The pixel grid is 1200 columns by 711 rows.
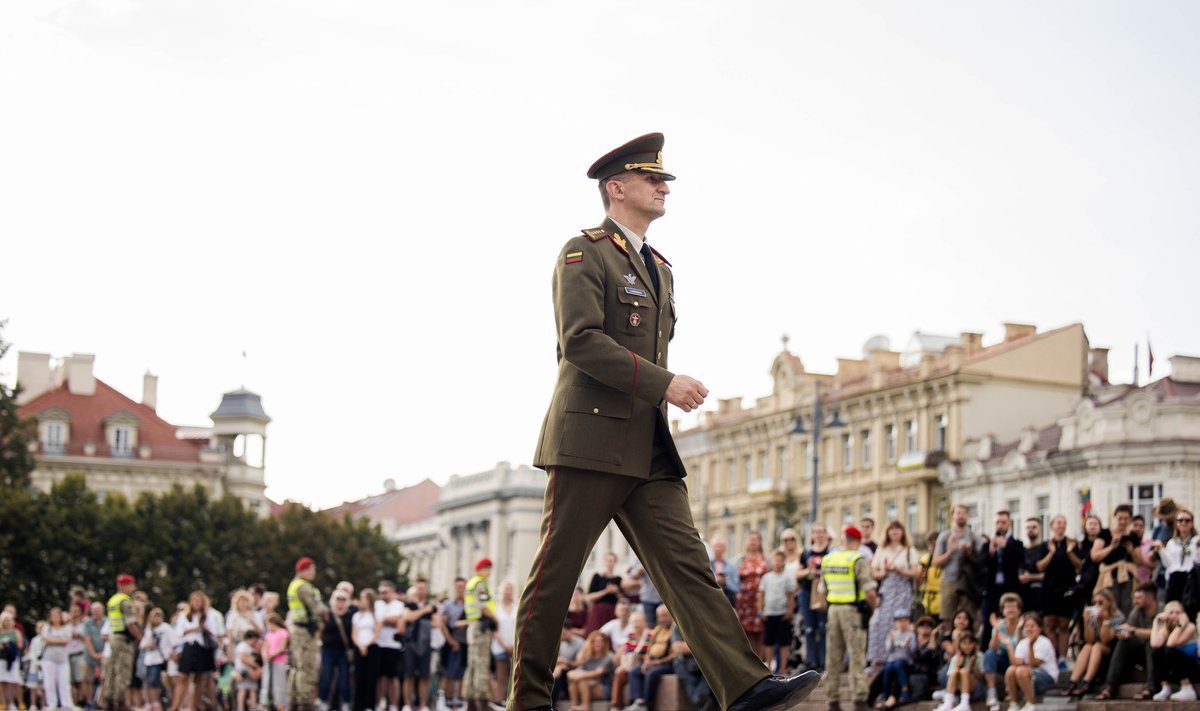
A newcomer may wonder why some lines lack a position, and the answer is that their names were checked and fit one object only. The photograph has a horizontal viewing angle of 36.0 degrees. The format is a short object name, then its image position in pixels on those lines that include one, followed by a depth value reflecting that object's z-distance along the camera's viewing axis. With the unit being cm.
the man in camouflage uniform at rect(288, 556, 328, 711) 2233
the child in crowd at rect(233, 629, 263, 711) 2452
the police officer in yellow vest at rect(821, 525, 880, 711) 1825
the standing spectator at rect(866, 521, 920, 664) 1867
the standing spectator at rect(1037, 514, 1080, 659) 1823
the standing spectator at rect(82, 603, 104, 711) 2712
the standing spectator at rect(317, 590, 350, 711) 2266
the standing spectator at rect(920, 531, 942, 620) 1914
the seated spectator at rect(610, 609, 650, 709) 1986
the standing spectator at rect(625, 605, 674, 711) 1947
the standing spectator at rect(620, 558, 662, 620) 2089
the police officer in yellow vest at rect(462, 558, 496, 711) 2242
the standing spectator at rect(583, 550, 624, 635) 2219
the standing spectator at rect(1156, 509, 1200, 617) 1644
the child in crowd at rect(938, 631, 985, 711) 1703
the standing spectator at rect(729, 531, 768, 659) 2053
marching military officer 754
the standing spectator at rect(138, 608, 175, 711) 2500
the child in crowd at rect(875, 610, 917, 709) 1794
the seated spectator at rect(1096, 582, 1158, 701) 1612
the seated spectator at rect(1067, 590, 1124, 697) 1639
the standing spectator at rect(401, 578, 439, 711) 2322
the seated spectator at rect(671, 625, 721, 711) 1869
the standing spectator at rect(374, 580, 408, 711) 2273
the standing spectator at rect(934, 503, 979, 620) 1883
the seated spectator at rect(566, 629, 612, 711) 2072
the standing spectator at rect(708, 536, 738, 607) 2005
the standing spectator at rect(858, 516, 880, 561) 1975
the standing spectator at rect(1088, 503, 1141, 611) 1753
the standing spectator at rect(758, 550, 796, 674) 2011
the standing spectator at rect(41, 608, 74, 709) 2648
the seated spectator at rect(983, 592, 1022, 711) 1688
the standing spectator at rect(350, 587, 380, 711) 2255
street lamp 4206
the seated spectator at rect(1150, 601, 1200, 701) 1560
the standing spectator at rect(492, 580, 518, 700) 2250
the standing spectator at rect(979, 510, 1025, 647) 1853
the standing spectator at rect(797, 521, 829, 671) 1958
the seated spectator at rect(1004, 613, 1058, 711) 1648
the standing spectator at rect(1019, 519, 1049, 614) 1834
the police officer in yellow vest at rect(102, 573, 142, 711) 2589
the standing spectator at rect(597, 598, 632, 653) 2099
